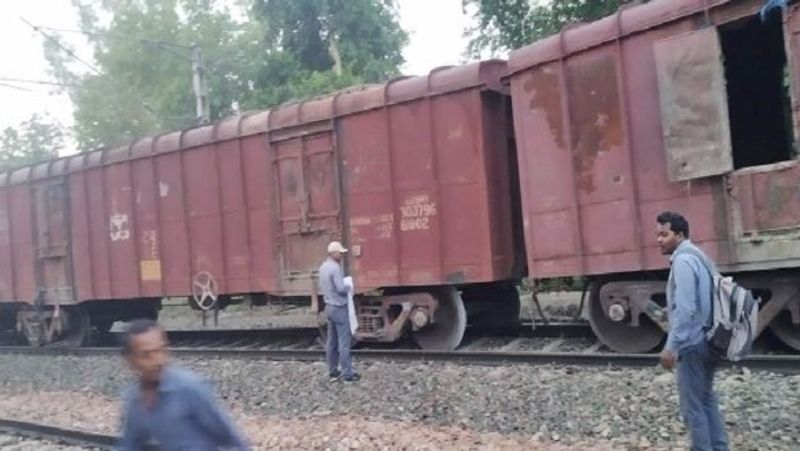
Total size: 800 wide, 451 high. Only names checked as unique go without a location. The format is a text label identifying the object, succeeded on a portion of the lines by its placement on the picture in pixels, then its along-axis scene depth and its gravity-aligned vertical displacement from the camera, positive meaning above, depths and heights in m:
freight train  7.89 +0.89
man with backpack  4.58 -0.61
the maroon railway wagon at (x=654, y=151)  7.69 +0.95
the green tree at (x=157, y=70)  33.38 +9.49
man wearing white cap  9.09 -0.55
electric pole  20.72 +5.12
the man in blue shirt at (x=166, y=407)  3.11 -0.55
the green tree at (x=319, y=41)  29.58 +8.69
